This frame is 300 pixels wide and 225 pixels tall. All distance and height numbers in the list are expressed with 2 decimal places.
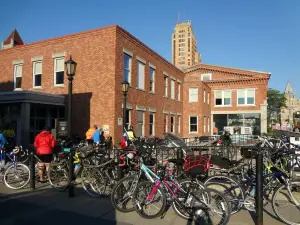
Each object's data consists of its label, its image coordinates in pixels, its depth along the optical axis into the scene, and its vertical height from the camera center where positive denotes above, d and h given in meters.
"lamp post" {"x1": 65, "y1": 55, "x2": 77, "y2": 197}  6.82 +0.36
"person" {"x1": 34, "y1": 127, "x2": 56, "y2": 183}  7.95 -0.79
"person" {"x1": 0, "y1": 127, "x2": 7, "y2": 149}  9.47 -0.71
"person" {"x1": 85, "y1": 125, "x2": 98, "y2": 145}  14.21 -0.64
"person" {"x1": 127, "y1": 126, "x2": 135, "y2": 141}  13.06 -0.54
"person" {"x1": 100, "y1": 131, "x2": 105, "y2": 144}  14.66 -0.82
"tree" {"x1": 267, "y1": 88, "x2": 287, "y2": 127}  68.94 +6.07
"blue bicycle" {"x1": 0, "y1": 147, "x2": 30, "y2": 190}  7.78 -1.56
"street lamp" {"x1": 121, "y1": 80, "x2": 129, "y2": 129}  13.70 +1.78
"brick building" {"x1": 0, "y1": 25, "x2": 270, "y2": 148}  15.37 +2.57
